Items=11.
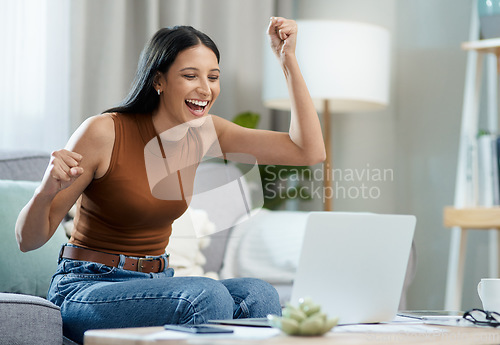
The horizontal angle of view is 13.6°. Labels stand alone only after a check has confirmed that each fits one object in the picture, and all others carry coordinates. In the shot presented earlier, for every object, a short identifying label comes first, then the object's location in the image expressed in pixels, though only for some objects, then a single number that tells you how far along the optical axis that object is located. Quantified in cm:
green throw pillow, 413
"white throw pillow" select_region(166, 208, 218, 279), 453
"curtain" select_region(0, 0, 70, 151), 479
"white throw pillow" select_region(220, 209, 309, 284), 462
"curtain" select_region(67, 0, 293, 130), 511
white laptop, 351
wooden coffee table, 335
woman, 370
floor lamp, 519
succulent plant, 340
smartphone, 341
